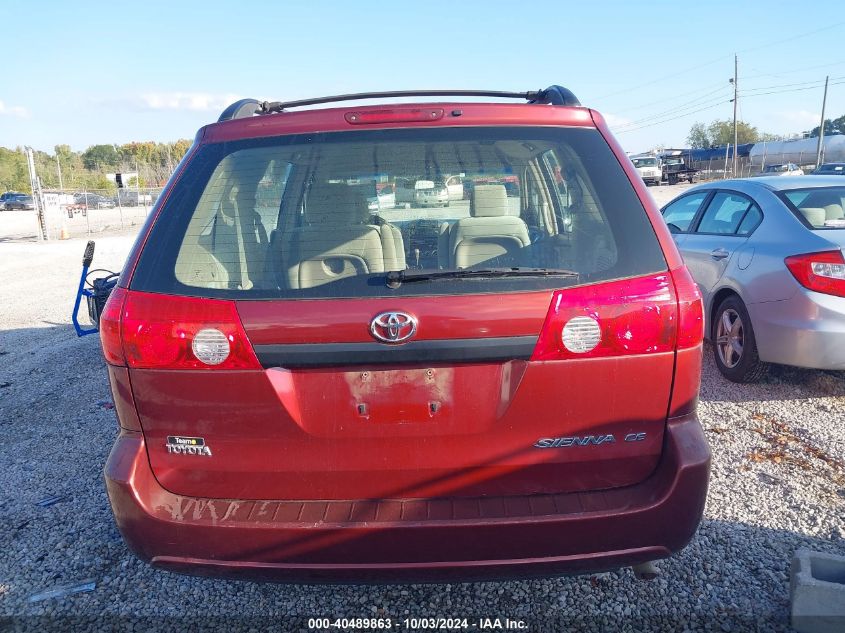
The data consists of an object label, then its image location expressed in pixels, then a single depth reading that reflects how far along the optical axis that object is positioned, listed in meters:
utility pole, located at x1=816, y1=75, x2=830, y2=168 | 44.92
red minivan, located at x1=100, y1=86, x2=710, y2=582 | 1.97
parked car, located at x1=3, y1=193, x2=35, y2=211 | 54.72
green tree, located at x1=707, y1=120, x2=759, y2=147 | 88.94
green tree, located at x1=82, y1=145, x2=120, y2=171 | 95.51
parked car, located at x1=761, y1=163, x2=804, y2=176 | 40.73
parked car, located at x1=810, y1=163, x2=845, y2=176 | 26.95
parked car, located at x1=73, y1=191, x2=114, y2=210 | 47.26
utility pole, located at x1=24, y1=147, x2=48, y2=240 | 21.89
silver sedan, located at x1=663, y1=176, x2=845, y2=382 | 4.43
